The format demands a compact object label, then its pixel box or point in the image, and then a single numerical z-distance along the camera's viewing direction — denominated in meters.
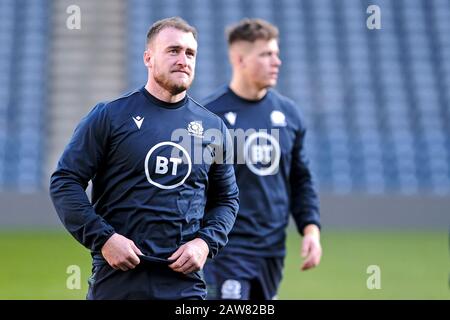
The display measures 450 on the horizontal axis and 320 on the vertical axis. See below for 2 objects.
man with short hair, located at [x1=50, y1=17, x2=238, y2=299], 7.58
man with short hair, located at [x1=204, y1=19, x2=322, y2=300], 11.30
